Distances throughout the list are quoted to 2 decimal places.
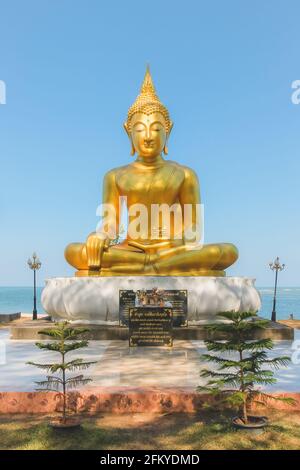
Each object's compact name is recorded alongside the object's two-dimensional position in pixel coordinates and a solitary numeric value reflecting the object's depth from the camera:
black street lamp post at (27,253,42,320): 21.02
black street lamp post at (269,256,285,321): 21.41
